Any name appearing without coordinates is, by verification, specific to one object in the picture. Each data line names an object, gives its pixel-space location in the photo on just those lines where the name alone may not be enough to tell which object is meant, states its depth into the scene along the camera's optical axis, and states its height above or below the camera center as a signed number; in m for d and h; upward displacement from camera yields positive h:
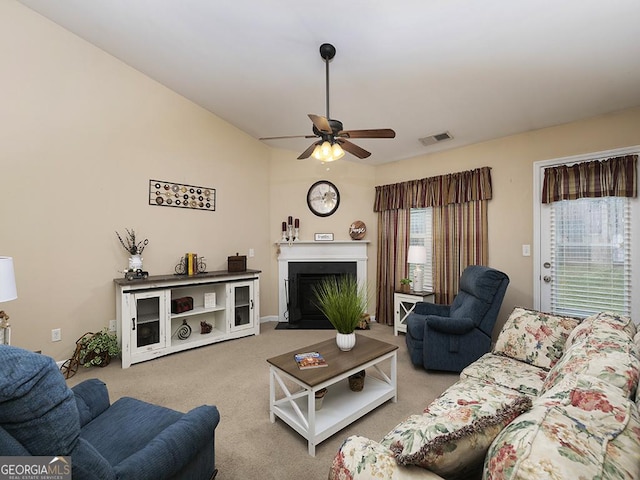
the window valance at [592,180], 2.86 +0.64
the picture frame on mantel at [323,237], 4.84 +0.08
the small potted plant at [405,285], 4.21 -0.63
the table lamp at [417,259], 4.06 -0.23
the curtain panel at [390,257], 4.59 -0.23
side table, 3.95 -0.85
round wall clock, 4.90 +0.72
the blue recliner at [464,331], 2.88 -0.88
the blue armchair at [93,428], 0.74 -0.78
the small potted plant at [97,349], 2.98 -1.10
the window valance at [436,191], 3.80 +0.73
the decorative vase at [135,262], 3.35 -0.23
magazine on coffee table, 2.06 -0.85
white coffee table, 1.89 -1.17
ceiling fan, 2.30 +0.86
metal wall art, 3.65 +0.61
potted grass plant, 2.29 -0.54
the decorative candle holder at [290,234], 4.75 +0.12
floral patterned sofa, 0.73 -0.54
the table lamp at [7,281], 1.79 -0.24
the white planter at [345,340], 2.34 -0.78
